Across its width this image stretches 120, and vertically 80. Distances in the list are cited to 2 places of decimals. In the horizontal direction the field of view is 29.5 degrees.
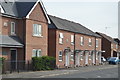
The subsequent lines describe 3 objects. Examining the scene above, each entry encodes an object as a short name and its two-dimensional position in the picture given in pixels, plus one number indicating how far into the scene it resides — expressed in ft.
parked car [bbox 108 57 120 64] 150.24
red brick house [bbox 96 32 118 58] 186.79
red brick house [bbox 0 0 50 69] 76.17
